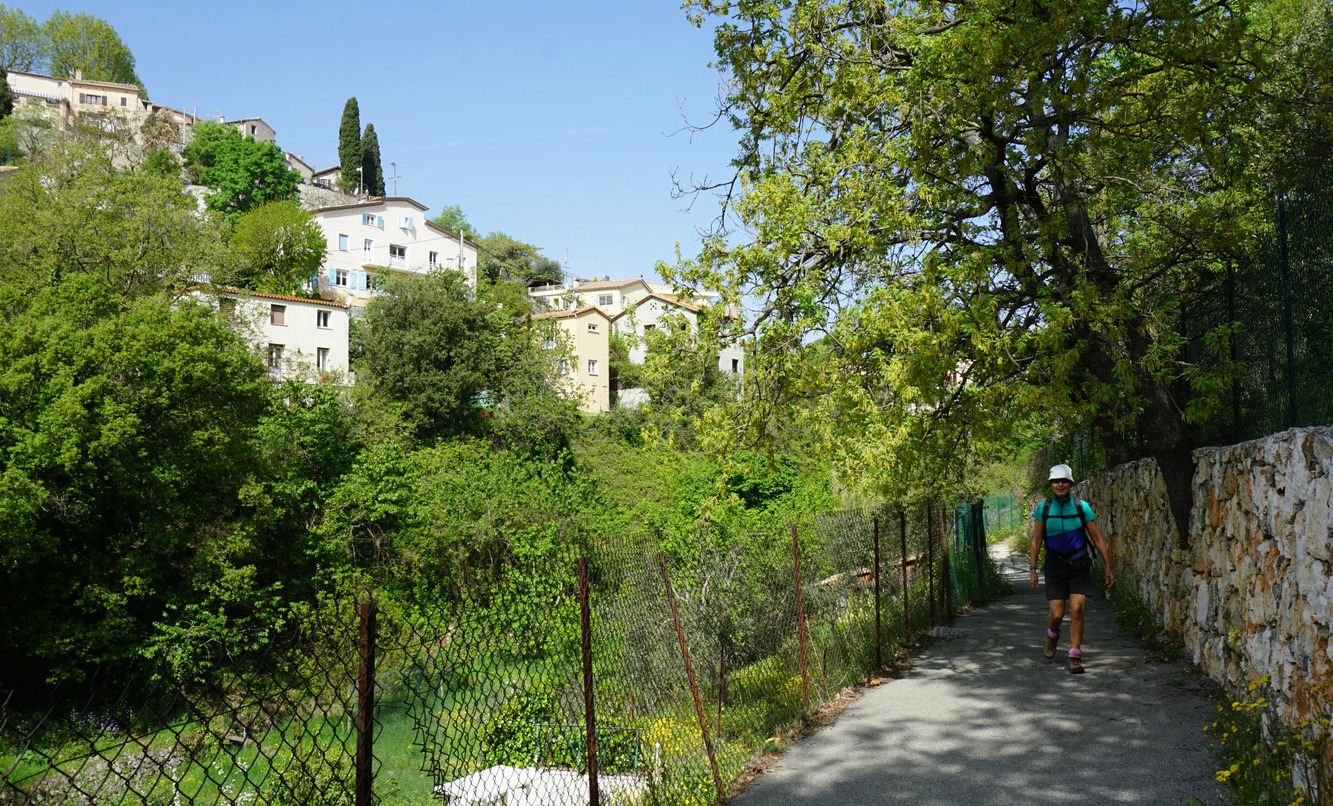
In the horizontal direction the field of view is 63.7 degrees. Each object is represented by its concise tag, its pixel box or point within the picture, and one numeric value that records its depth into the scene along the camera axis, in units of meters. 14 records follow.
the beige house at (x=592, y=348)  68.50
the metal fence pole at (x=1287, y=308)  7.72
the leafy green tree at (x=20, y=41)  113.88
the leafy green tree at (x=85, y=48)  117.50
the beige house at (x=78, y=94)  106.50
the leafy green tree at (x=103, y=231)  41.75
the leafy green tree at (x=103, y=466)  27.66
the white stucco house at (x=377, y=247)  79.88
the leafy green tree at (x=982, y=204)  10.93
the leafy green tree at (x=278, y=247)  66.38
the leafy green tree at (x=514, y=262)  90.69
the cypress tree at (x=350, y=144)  106.56
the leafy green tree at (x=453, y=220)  113.21
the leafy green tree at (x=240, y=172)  84.62
